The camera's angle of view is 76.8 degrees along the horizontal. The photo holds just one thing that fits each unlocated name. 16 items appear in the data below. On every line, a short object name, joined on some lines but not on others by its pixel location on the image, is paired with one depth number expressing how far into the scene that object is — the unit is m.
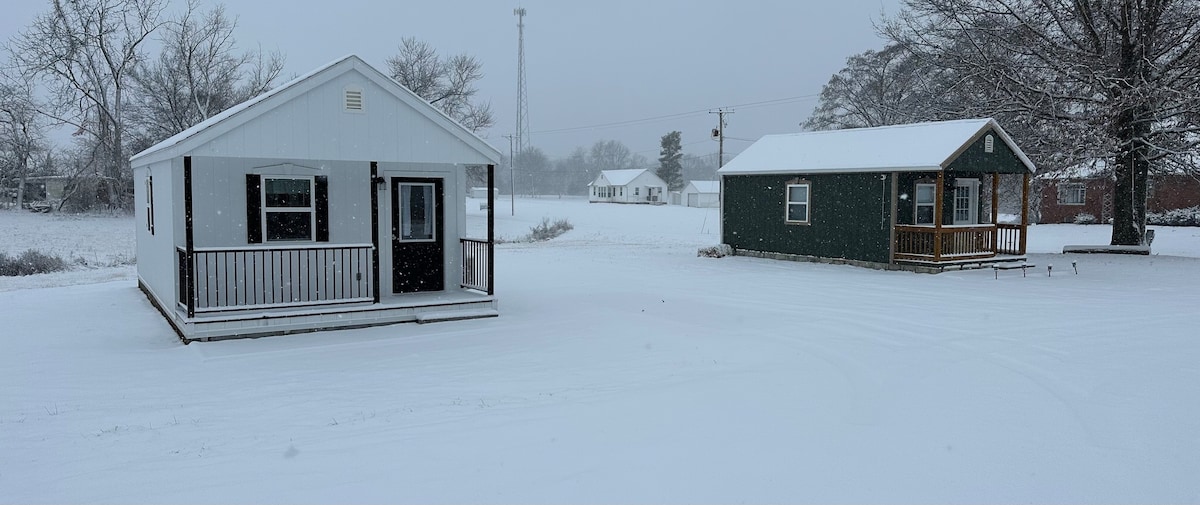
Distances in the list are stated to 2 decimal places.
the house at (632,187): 78.81
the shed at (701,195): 70.94
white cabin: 9.47
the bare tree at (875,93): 37.09
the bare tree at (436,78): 41.12
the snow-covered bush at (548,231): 33.12
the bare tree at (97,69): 32.66
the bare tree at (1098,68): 18.72
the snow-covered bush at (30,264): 19.61
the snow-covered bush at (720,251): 21.69
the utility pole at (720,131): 48.12
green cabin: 17.66
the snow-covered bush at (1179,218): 34.19
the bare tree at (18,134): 34.78
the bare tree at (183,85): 34.47
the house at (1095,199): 35.38
